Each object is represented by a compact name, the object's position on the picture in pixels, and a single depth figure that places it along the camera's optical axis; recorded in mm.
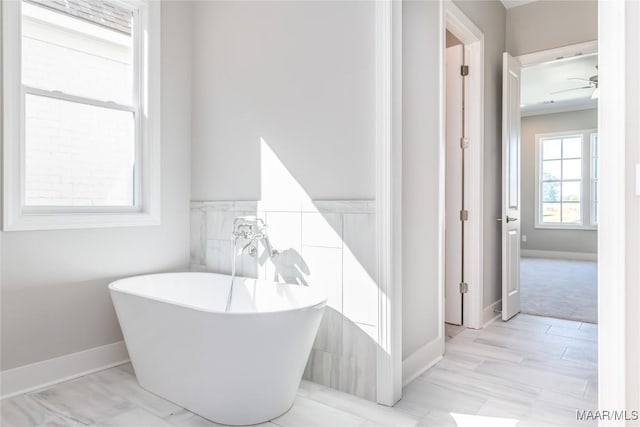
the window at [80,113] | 2285
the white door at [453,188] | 3463
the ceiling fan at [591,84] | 5409
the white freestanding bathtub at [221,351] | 1773
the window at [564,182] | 7711
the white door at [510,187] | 3615
